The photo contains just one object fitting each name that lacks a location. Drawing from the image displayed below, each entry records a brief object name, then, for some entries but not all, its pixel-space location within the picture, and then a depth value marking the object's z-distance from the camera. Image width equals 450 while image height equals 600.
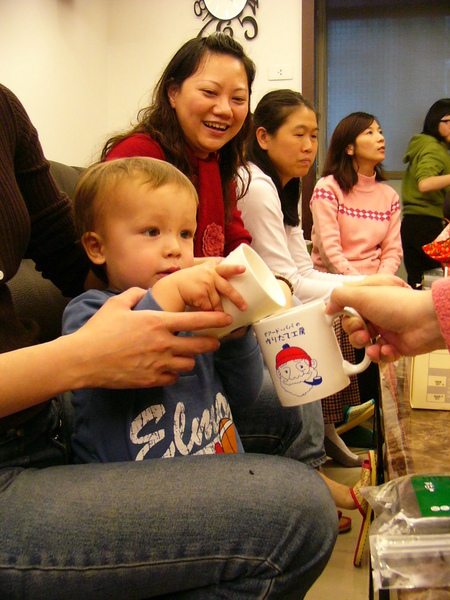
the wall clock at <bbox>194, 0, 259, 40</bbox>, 3.17
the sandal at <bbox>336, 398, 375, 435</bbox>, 2.16
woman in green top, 3.29
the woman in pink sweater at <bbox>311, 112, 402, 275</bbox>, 2.47
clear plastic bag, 0.54
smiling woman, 1.31
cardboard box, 1.02
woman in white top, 1.77
